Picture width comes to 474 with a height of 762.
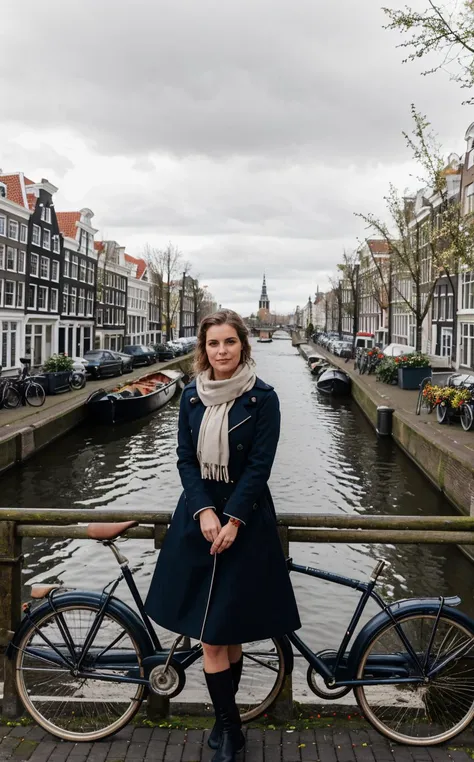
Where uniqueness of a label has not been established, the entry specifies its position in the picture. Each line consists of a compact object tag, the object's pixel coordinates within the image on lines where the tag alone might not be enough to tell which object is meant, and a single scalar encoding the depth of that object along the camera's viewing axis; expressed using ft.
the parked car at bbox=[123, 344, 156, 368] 127.24
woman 8.75
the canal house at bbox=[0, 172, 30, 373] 104.58
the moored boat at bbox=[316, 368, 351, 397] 95.04
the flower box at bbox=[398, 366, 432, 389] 76.38
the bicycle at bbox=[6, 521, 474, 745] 9.66
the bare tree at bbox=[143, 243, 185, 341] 220.23
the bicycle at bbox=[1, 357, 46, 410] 58.85
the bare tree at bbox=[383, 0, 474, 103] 31.27
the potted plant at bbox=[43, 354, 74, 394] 72.69
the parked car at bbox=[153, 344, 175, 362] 147.84
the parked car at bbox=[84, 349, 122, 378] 95.61
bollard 56.70
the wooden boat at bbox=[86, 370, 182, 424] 66.85
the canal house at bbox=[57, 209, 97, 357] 141.18
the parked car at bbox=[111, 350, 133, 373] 107.74
